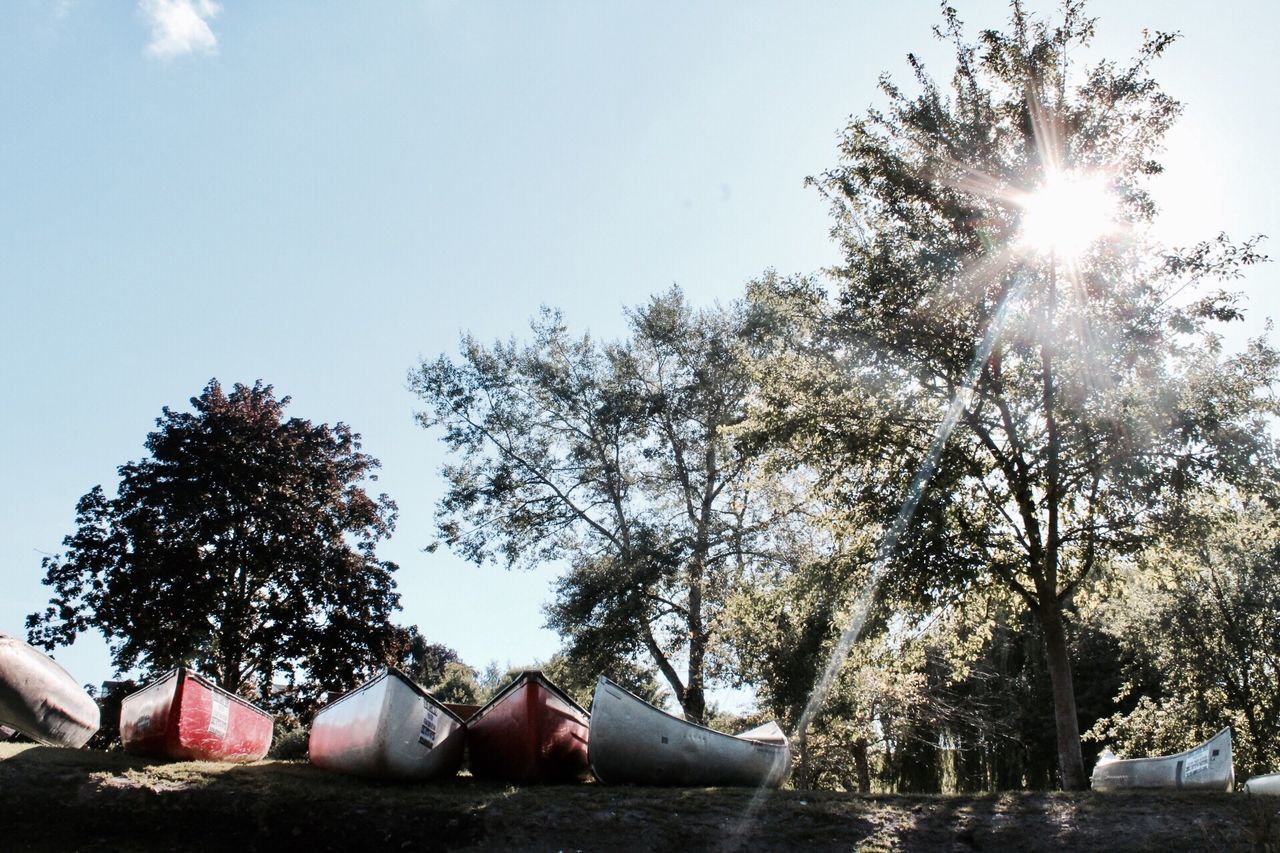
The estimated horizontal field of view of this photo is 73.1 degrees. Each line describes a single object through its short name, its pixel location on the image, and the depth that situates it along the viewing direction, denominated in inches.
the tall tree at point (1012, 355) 568.4
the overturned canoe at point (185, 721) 523.2
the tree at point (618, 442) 1031.0
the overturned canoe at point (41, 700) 475.8
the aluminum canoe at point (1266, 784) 496.6
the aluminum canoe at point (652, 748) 499.5
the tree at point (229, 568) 892.6
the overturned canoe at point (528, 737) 507.8
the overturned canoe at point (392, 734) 477.4
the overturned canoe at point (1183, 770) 517.3
